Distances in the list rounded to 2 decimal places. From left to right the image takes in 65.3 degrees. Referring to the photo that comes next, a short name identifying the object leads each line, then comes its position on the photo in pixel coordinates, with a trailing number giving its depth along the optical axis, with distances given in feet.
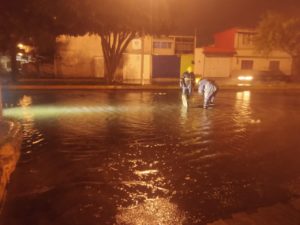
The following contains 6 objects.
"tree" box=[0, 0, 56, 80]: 46.72
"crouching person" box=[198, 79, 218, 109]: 30.59
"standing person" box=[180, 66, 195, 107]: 31.51
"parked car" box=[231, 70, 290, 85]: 68.86
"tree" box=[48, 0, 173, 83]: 45.61
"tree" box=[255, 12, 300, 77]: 63.81
